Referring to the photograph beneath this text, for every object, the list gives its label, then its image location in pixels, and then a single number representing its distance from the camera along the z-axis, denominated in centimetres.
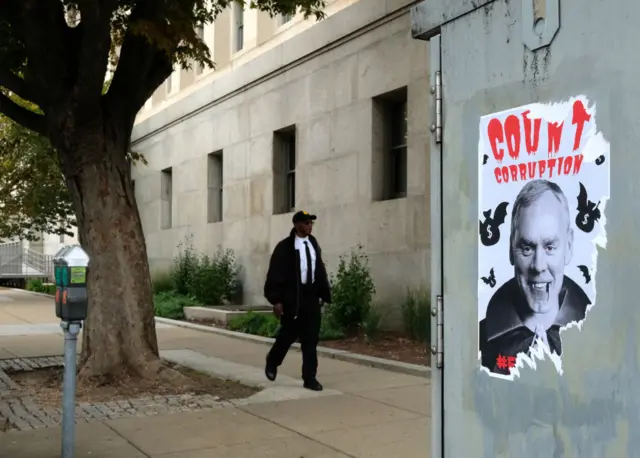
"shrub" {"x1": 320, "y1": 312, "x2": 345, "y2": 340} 1126
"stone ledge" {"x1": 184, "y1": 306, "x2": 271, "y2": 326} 1397
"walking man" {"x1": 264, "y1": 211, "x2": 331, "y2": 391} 752
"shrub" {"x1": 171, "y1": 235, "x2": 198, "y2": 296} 1837
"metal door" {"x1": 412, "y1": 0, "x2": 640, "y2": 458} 187
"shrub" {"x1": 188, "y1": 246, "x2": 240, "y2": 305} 1666
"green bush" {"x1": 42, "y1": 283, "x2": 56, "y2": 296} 2804
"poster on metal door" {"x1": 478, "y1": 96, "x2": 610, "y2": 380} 198
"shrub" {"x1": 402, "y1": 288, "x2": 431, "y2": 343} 1027
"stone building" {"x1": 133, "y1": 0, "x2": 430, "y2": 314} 1200
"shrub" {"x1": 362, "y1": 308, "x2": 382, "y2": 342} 1091
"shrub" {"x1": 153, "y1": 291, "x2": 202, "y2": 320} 1602
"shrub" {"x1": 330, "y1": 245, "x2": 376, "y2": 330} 1159
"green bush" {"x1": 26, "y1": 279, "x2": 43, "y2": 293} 3011
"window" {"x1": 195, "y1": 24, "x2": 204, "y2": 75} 2058
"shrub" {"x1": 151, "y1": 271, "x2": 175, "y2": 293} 1942
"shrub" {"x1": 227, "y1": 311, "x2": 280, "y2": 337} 1232
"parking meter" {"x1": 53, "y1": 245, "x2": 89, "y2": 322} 453
